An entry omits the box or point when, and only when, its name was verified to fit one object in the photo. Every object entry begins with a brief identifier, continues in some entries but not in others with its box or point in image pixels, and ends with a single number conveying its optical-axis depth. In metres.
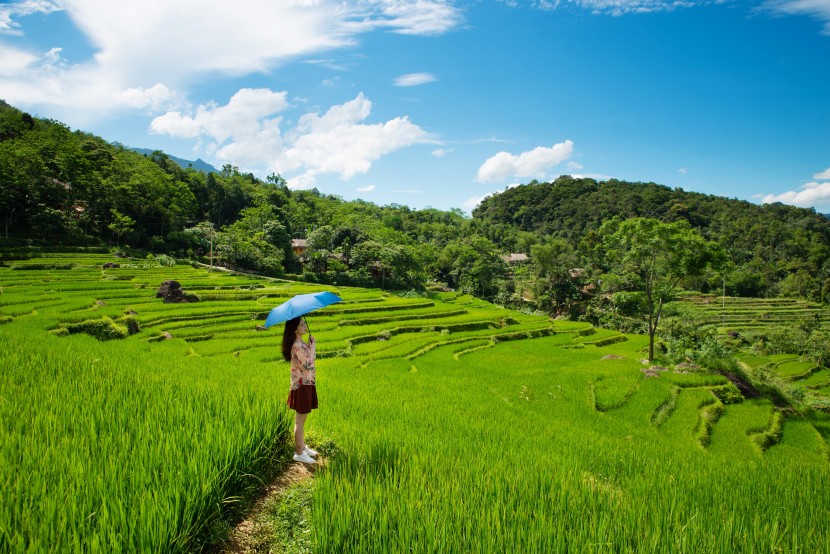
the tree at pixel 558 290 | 52.47
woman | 5.08
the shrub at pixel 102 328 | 17.47
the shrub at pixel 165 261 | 41.75
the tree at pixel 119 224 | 42.78
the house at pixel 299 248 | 63.54
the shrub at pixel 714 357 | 18.20
